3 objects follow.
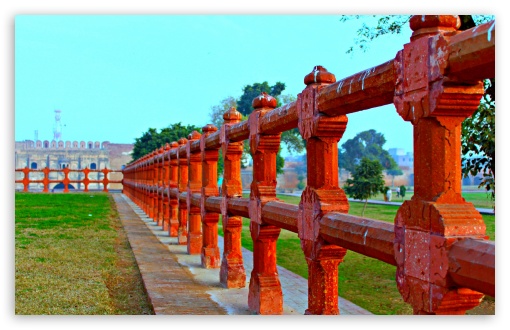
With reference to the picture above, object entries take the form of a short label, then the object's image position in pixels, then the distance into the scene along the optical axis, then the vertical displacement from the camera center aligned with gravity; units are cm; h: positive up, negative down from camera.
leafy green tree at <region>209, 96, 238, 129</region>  3183 +393
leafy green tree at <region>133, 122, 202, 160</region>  3806 +291
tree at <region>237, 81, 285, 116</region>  3088 +480
